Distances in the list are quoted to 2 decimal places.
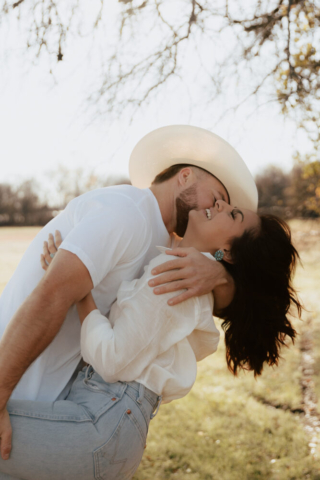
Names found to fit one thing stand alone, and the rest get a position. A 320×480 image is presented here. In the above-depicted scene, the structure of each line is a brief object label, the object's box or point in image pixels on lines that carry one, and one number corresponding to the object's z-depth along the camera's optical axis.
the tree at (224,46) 3.43
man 1.64
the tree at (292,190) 5.75
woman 1.64
